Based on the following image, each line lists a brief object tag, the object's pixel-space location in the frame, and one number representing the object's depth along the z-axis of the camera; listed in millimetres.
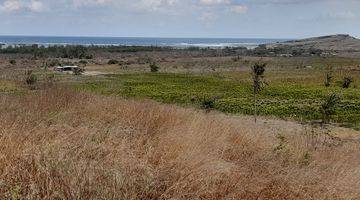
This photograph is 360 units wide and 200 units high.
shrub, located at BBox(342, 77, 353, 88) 61531
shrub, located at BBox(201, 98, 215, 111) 37112
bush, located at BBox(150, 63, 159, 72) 81331
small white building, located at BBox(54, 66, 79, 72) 80062
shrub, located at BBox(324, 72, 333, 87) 62716
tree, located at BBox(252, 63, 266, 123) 47719
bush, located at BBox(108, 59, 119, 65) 108650
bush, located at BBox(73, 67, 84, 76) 70438
